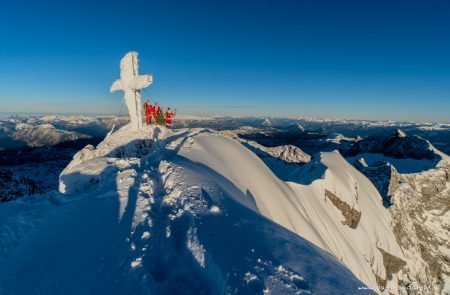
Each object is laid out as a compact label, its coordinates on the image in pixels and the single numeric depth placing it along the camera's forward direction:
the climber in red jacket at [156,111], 23.28
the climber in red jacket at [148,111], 23.22
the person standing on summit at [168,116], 23.73
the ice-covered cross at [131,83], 20.61
